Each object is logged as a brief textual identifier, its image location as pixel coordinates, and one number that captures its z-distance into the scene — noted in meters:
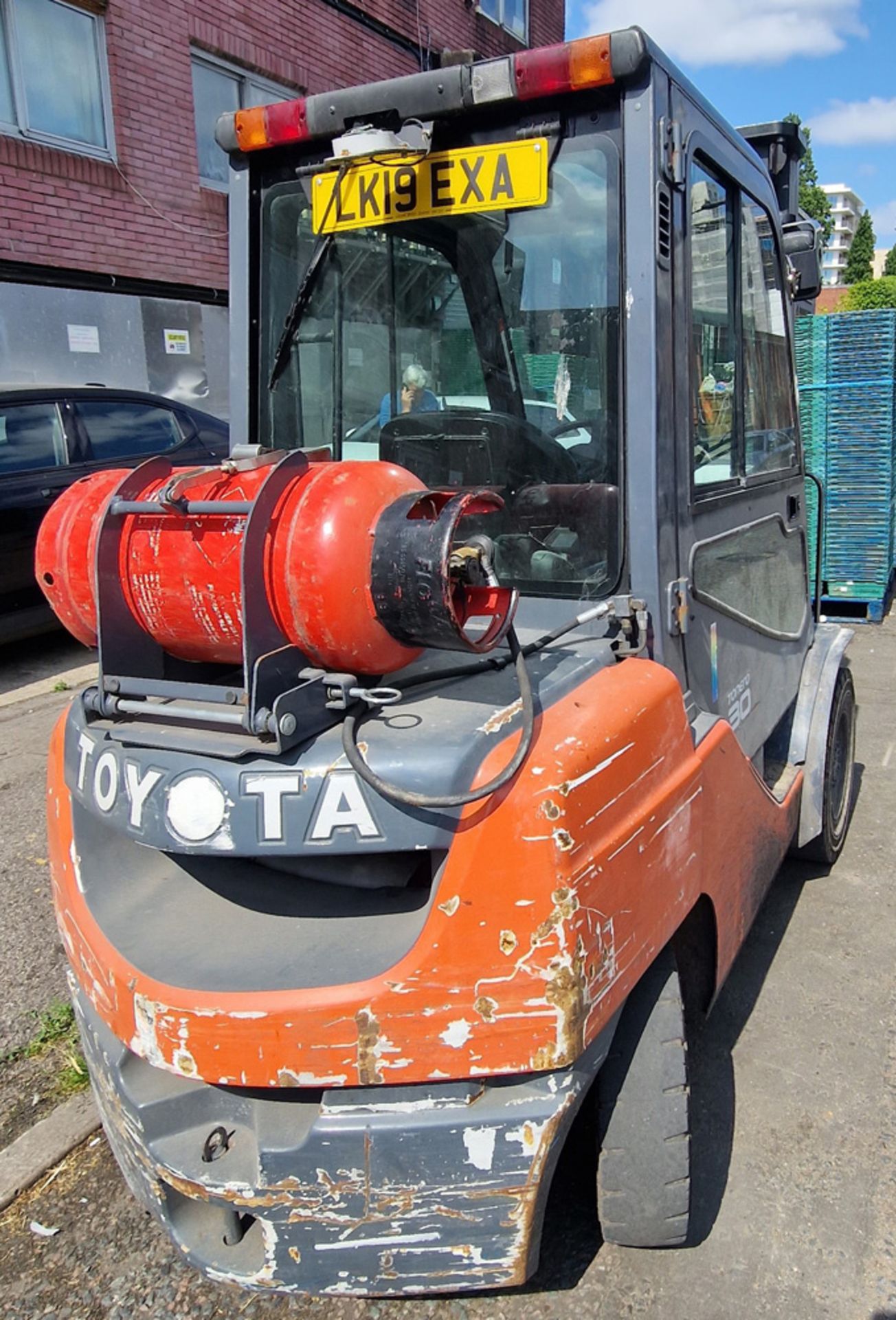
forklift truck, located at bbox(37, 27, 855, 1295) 1.71
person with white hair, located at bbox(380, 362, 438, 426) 2.66
